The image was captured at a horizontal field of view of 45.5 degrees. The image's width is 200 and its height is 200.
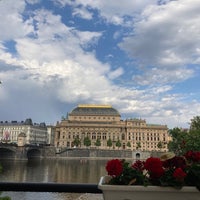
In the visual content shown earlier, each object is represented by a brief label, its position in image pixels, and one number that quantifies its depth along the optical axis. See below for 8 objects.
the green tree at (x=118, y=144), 100.98
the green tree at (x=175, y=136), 50.70
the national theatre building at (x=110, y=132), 109.81
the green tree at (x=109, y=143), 100.42
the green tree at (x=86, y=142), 98.02
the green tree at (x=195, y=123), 52.41
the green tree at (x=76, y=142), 100.91
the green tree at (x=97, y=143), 99.60
